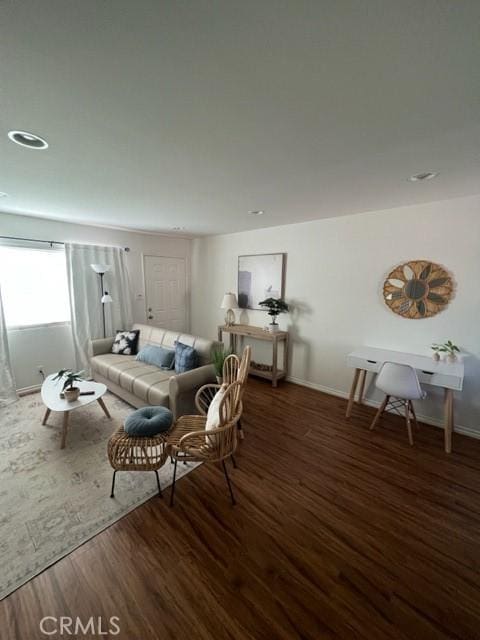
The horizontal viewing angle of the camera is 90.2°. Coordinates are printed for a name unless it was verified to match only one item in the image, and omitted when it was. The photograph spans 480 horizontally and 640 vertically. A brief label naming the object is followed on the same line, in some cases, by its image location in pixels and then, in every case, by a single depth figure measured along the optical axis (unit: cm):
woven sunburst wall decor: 252
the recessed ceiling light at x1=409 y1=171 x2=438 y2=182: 182
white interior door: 460
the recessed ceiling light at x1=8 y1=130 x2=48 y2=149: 135
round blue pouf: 179
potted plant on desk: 244
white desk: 220
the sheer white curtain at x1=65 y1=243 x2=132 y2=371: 362
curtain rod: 303
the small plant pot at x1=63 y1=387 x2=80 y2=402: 234
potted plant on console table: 364
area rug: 141
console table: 357
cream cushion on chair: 166
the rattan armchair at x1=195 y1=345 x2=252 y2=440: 182
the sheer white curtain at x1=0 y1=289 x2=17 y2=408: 305
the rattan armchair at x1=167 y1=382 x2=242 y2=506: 160
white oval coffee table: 224
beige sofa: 244
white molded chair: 228
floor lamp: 355
